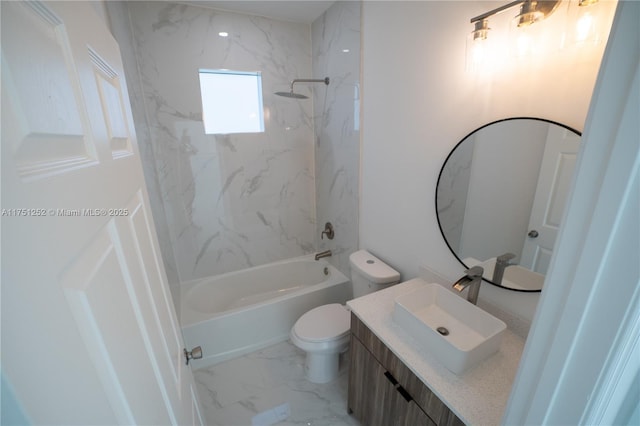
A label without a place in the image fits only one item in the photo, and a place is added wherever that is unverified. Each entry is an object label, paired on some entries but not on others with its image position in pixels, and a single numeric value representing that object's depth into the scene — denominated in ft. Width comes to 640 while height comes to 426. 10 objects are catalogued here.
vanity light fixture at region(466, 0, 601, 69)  2.62
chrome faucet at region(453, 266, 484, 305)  3.55
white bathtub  6.53
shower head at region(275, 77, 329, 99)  6.89
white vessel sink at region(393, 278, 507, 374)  3.13
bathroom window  7.47
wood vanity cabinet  3.17
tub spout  8.43
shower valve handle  8.41
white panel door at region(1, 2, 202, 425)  0.76
